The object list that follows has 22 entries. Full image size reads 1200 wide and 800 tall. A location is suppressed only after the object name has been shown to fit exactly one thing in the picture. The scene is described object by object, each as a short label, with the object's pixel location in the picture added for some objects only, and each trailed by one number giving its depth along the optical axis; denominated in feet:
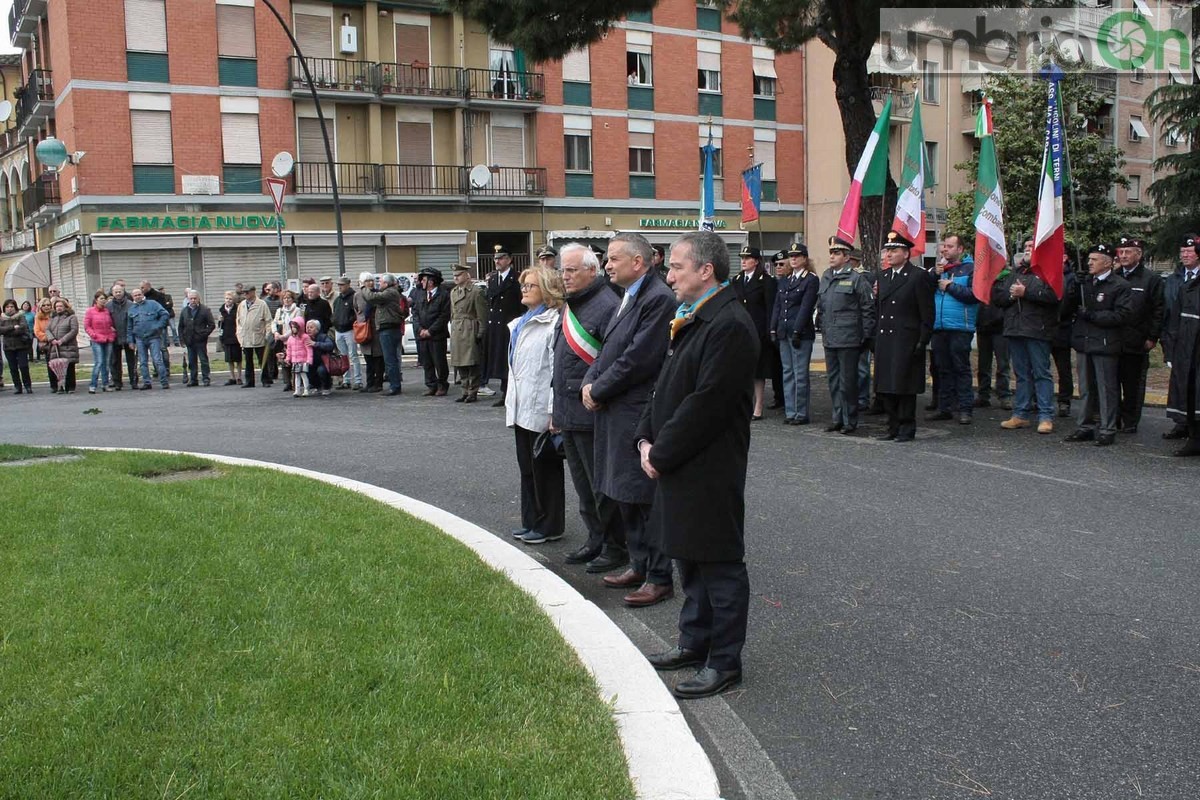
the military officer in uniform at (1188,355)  31.89
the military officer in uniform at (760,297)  43.16
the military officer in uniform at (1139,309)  34.88
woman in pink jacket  62.03
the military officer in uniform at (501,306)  46.96
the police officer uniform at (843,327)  37.99
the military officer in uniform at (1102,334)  34.22
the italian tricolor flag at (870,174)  41.45
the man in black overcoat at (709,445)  14.32
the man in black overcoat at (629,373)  18.20
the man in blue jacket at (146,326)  63.41
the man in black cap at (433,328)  53.16
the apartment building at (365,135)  106.42
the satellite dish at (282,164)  90.68
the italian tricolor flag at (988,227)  37.93
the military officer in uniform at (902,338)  35.76
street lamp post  82.12
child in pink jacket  55.67
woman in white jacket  22.94
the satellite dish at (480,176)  119.55
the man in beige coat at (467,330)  50.96
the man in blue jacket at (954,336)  40.42
